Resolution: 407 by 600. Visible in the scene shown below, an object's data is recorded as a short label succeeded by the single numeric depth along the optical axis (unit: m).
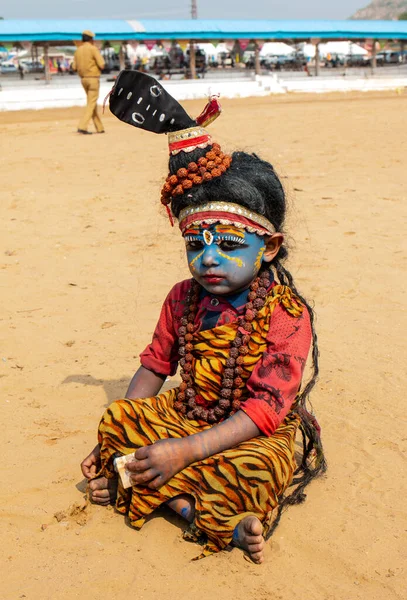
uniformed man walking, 14.17
